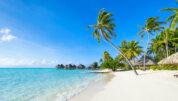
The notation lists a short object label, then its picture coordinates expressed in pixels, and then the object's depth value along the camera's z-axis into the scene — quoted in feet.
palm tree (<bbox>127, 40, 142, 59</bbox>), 68.28
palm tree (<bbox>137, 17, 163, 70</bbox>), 46.14
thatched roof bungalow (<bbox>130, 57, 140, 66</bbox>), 74.42
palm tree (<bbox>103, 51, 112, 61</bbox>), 118.74
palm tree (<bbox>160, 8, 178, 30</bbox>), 26.53
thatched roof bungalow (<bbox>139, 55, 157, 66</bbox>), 67.11
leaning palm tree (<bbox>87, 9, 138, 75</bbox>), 41.13
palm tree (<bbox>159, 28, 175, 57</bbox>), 60.44
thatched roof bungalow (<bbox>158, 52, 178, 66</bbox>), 28.45
